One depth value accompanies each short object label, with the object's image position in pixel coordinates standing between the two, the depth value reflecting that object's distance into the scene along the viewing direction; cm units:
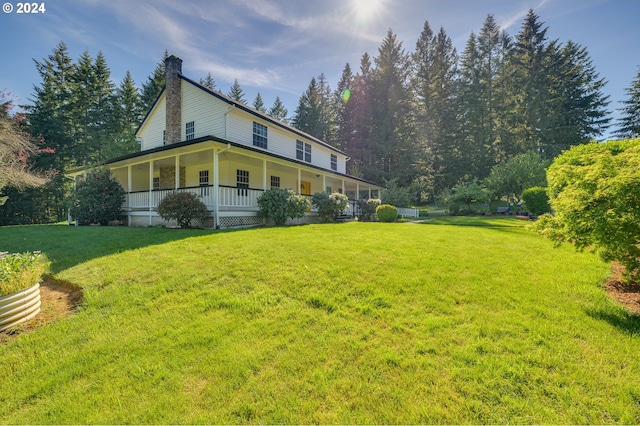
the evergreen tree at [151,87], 3306
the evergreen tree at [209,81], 4255
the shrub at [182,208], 1044
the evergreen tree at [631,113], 3141
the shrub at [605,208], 350
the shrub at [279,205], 1215
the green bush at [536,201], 1666
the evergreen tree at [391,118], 3534
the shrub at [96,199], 1362
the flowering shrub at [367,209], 1908
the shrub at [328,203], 1509
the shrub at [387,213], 1702
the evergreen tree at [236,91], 4253
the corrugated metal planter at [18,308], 355
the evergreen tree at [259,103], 4472
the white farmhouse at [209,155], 1156
